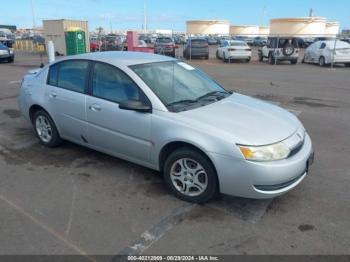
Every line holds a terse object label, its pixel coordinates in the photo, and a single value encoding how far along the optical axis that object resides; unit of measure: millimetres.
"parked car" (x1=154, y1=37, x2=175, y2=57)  29250
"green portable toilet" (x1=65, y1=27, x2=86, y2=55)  22469
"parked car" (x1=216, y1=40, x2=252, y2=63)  23938
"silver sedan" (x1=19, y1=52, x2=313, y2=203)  3410
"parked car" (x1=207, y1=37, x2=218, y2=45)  58453
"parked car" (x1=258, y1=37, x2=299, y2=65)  22328
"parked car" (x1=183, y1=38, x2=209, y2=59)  26438
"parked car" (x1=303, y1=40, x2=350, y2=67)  20125
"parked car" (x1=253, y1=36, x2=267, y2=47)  53894
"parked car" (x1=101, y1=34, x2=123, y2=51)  32847
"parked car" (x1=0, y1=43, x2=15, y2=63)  20922
